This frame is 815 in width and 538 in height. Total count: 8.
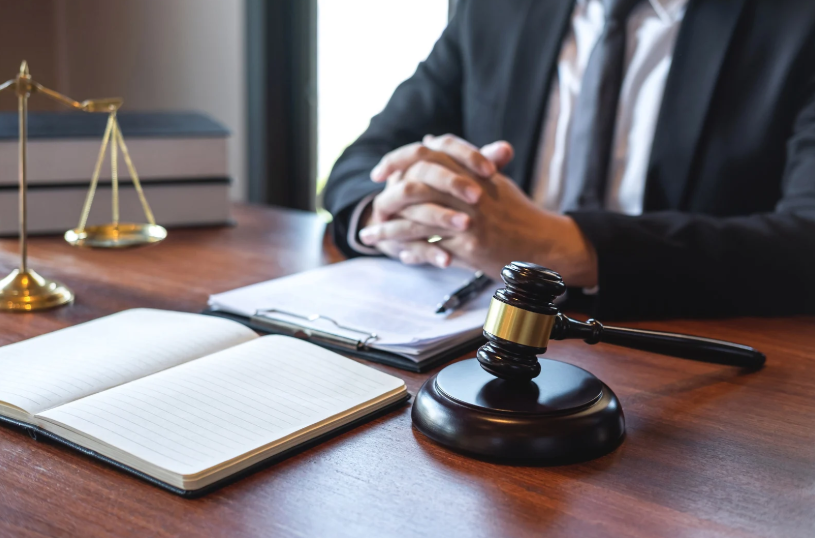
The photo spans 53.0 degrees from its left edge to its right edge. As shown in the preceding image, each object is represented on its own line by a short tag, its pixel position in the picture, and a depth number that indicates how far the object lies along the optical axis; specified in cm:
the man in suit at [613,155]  110
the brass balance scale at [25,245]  100
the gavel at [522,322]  64
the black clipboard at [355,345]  83
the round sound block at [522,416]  61
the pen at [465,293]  99
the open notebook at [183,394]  59
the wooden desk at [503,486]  53
